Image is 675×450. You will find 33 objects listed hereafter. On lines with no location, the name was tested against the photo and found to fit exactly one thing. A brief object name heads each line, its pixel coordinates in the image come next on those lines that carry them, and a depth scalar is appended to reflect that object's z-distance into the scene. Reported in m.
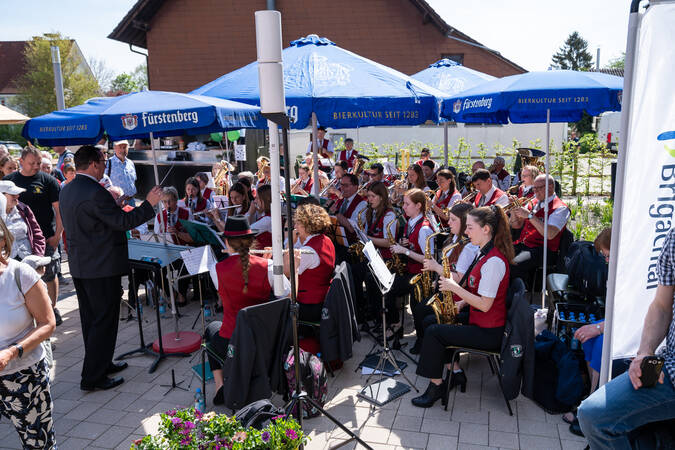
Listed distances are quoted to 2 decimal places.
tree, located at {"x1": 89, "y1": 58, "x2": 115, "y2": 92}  48.40
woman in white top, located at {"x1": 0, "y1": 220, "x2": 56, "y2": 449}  2.86
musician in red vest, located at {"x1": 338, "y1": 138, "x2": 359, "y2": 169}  12.37
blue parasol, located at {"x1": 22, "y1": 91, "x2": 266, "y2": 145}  4.68
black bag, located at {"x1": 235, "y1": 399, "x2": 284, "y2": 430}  3.08
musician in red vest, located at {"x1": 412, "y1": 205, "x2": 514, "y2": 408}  3.90
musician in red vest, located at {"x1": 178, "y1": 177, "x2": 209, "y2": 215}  7.01
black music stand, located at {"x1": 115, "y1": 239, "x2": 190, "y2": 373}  4.95
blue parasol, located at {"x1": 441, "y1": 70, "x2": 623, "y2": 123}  4.90
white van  28.28
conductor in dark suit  4.43
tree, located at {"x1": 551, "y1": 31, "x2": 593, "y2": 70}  59.56
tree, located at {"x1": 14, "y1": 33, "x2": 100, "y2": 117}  37.91
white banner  2.44
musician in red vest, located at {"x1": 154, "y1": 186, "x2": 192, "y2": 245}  6.80
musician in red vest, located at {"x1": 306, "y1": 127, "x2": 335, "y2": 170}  11.80
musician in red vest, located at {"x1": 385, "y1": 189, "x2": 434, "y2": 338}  5.31
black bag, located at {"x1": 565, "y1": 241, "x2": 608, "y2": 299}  4.57
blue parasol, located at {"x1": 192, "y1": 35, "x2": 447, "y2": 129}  5.11
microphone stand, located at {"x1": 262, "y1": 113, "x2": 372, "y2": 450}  2.83
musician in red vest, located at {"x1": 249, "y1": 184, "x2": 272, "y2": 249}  5.89
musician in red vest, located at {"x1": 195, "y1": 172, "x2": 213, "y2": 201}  7.32
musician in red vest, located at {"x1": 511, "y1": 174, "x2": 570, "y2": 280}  5.80
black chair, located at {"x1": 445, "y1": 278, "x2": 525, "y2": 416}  3.99
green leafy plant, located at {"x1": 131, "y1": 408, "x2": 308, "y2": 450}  2.32
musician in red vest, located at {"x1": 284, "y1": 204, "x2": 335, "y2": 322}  4.60
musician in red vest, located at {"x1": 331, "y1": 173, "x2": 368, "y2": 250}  6.93
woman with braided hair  3.93
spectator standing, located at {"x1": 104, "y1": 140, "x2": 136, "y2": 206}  9.54
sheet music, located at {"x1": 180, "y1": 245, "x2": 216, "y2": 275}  4.42
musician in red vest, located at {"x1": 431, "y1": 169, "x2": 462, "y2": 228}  7.39
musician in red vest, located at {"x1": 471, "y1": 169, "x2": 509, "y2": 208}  6.53
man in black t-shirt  5.83
